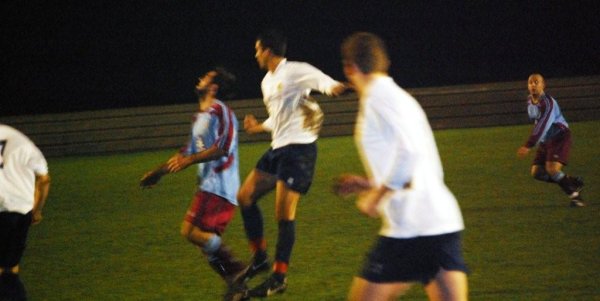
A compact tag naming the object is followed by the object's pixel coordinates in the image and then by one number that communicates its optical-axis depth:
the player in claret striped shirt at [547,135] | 19.11
